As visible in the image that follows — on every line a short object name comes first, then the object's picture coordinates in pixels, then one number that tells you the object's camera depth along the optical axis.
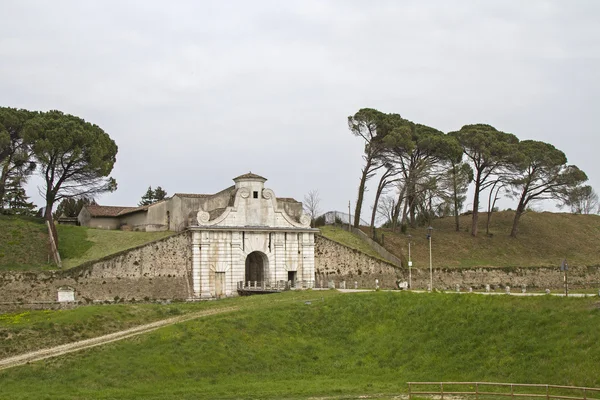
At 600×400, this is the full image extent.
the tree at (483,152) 64.38
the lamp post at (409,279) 53.88
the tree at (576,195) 65.69
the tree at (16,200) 59.12
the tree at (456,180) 63.81
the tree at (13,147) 54.95
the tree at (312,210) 83.09
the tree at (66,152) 53.09
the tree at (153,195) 86.57
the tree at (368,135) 63.31
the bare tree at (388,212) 72.81
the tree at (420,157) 63.25
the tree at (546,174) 65.44
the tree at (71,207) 72.44
